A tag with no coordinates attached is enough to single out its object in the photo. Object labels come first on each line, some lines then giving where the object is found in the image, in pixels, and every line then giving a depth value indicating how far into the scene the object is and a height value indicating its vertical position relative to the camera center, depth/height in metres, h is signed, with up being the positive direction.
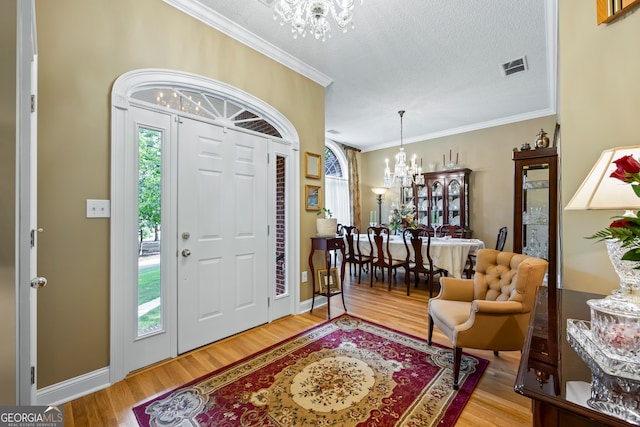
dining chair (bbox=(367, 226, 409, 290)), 4.28 -0.67
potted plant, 3.29 -0.16
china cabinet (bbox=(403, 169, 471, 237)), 5.39 +0.33
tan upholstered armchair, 1.79 -0.73
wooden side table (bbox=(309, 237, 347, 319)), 3.16 -0.41
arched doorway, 1.98 +0.01
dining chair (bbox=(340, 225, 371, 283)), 4.72 -0.67
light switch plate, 1.84 +0.04
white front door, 2.32 -0.18
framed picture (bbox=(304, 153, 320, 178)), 3.33 +0.62
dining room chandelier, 4.62 +0.77
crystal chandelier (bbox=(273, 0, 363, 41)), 1.62 +1.25
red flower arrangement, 0.77 -0.03
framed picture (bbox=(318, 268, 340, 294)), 3.31 -0.83
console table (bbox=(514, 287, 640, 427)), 0.63 -0.45
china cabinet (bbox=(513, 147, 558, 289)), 2.68 +0.11
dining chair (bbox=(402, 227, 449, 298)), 3.85 -0.68
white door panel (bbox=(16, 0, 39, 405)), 1.02 +0.04
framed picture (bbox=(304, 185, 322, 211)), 3.33 +0.22
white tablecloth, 3.82 -0.57
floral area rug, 1.58 -1.19
